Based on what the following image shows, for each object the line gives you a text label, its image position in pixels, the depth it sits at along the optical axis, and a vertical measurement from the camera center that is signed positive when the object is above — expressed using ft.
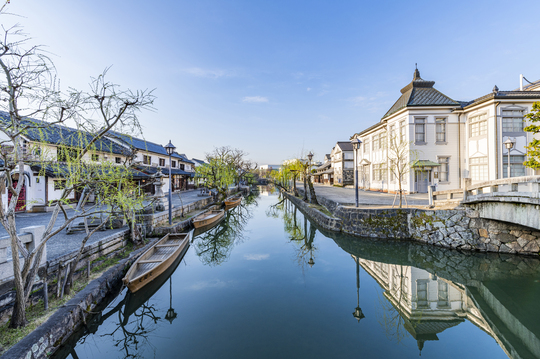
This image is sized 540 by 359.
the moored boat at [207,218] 46.44 -8.28
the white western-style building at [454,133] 52.13 +10.74
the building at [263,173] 307.25 +7.90
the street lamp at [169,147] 40.06 +5.59
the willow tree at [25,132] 12.32 +2.57
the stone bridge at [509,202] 23.08 -2.94
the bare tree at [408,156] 57.54 +5.48
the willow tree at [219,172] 69.21 +2.38
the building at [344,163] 116.12 +7.72
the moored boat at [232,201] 72.14 -7.16
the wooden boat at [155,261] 21.21 -8.86
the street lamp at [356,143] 42.01 +6.42
